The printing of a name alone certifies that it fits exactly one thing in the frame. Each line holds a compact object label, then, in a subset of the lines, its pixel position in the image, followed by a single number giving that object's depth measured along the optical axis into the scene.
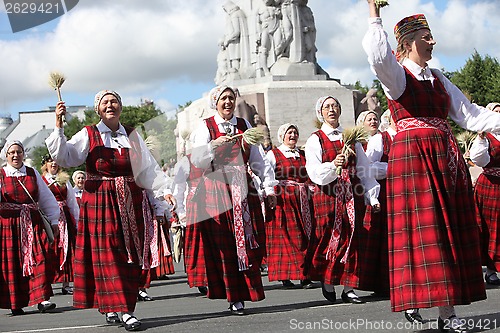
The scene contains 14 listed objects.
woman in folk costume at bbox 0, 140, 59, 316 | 10.41
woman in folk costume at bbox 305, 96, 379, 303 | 8.90
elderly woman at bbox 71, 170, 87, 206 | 14.73
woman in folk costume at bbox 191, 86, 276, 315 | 8.44
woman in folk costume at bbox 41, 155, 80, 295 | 12.75
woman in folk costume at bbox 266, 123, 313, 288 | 11.41
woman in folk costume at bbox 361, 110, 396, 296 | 8.90
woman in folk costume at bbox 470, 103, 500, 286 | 9.72
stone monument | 24.23
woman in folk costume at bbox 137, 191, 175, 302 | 8.45
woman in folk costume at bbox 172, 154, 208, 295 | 8.65
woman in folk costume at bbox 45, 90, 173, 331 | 7.84
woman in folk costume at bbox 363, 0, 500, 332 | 6.01
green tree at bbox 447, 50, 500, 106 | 42.75
